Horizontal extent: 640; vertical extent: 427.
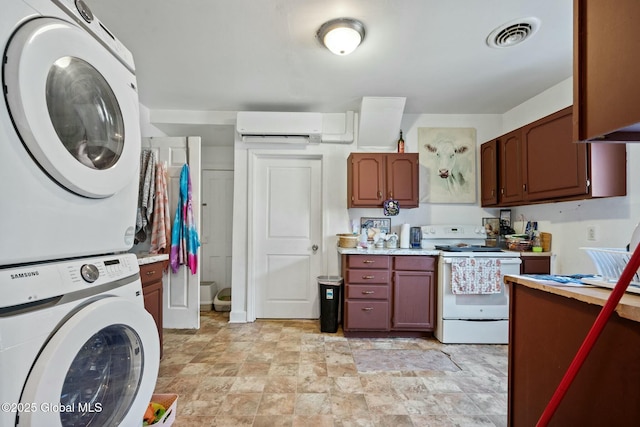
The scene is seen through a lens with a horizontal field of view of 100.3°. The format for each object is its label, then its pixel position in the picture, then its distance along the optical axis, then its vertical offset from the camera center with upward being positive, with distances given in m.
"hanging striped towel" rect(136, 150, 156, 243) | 2.59 +0.26
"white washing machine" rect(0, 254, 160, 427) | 0.67 -0.38
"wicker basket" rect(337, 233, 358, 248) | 2.90 -0.25
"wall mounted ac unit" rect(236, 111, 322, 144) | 2.91 +1.03
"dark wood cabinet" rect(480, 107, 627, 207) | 1.95 +0.45
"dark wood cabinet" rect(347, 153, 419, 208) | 2.93 +0.44
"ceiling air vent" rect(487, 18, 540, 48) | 1.74 +1.28
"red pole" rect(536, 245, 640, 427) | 0.69 -0.27
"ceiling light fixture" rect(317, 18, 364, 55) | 1.73 +1.22
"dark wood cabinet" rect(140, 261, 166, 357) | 1.95 -0.54
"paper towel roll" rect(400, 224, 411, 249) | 3.02 -0.20
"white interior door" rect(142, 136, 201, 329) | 2.86 -0.09
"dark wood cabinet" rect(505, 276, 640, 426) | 0.76 -0.47
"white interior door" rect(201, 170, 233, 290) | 3.88 -0.13
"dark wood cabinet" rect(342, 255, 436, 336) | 2.65 -0.76
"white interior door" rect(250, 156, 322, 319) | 3.22 -0.22
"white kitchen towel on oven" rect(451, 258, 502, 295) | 2.52 -0.54
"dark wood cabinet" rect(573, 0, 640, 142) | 0.65 +0.40
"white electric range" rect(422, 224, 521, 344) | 2.53 -0.79
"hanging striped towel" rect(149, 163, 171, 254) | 2.66 -0.01
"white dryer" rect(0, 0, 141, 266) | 0.71 +0.26
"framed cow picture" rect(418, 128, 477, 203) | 3.18 +0.65
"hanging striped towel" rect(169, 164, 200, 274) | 2.76 -0.15
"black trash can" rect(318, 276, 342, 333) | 2.82 -0.92
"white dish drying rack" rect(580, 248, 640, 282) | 0.92 -0.15
